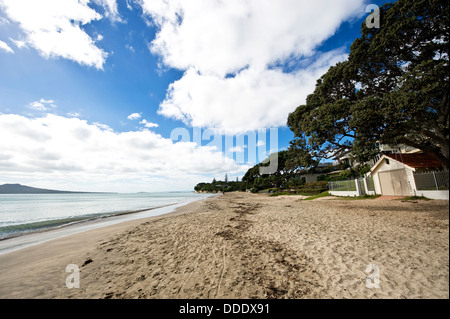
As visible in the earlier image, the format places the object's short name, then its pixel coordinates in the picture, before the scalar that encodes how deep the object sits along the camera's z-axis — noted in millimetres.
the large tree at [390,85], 6375
